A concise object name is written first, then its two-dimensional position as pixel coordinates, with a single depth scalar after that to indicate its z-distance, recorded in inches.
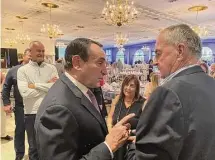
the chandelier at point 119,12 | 186.9
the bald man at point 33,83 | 89.4
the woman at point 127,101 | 89.5
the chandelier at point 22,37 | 402.8
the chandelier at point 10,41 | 411.3
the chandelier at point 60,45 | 539.4
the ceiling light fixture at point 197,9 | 232.9
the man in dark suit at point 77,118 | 31.6
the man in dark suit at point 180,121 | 28.5
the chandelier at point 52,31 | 278.2
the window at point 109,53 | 689.4
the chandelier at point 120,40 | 363.0
